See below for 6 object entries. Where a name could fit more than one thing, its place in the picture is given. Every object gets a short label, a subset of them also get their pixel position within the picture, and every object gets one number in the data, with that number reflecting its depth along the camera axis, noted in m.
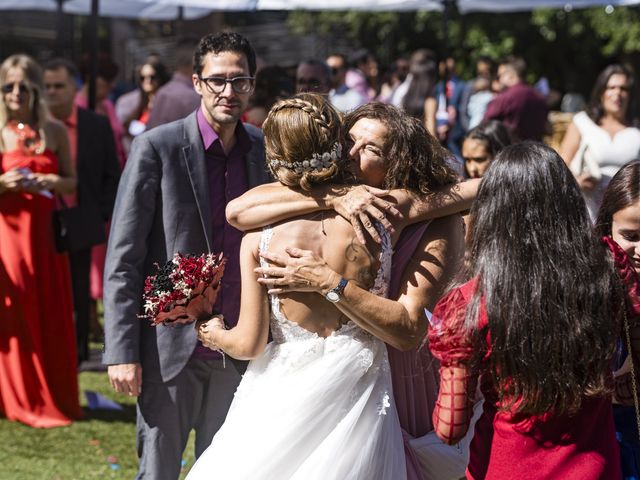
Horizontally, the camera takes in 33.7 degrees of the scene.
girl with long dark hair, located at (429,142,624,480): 2.73
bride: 3.14
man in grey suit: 4.00
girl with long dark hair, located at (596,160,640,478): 2.88
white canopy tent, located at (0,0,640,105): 11.30
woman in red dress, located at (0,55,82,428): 6.86
